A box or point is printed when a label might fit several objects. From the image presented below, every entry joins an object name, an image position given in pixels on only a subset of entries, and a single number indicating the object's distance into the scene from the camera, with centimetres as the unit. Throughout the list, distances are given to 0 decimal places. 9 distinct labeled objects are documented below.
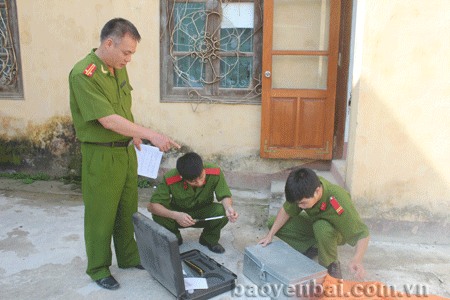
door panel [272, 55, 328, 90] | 388
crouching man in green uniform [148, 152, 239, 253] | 256
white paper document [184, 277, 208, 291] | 214
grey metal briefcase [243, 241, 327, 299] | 196
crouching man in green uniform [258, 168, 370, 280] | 213
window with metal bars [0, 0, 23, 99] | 438
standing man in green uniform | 203
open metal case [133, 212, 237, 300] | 196
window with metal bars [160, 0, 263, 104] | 399
